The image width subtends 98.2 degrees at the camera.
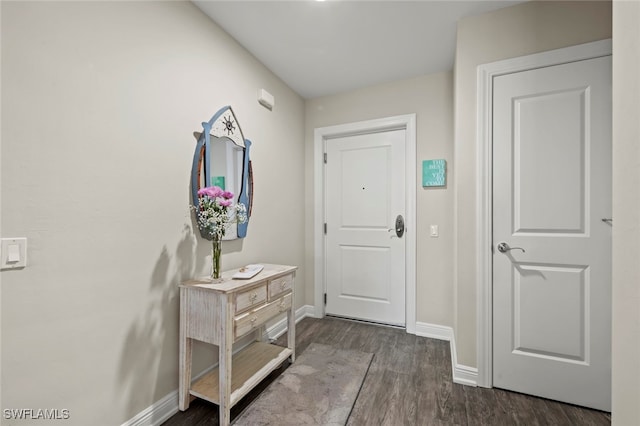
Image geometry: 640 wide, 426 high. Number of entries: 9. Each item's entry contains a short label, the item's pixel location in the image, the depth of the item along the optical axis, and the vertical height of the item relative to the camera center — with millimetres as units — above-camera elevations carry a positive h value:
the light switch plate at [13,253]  1014 -154
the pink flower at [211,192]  1637 +117
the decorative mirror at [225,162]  1811 +353
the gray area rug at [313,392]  1580 -1182
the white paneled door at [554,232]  1659 -135
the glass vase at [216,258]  1667 -281
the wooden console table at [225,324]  1502 -658
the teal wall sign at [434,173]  2607 +364
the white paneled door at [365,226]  2877 -169
